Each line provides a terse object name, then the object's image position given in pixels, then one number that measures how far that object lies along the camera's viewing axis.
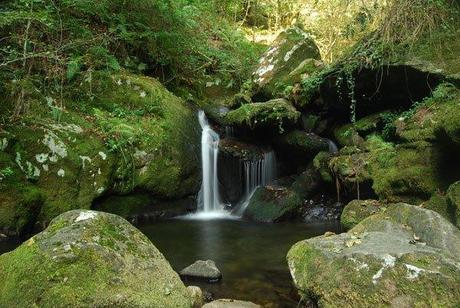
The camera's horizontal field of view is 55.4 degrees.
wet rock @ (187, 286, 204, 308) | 4.32
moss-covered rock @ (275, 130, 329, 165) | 10.06
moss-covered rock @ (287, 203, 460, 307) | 3.38
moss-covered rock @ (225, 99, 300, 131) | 9.95
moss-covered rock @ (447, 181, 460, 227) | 5.38
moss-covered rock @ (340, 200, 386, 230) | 6.84
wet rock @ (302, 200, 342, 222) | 8.88
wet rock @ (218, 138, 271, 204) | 10.23
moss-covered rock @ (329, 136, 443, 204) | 6.83
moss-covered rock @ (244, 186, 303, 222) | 8.73
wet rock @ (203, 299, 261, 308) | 4.39
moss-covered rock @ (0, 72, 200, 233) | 7.16
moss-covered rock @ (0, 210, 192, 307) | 3.39
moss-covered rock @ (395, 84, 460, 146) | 6.35
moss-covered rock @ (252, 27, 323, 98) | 11.48
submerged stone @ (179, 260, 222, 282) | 5.40
